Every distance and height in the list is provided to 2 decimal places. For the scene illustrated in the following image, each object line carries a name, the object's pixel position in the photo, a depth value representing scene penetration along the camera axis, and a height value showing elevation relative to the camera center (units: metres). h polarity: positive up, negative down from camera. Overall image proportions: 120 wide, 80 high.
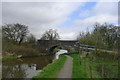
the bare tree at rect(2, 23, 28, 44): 24.32 +2.40
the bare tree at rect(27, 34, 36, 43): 27.93 +0.41
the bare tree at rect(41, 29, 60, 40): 35.06 +1.97
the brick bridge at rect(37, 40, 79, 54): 28.57 -1.53
